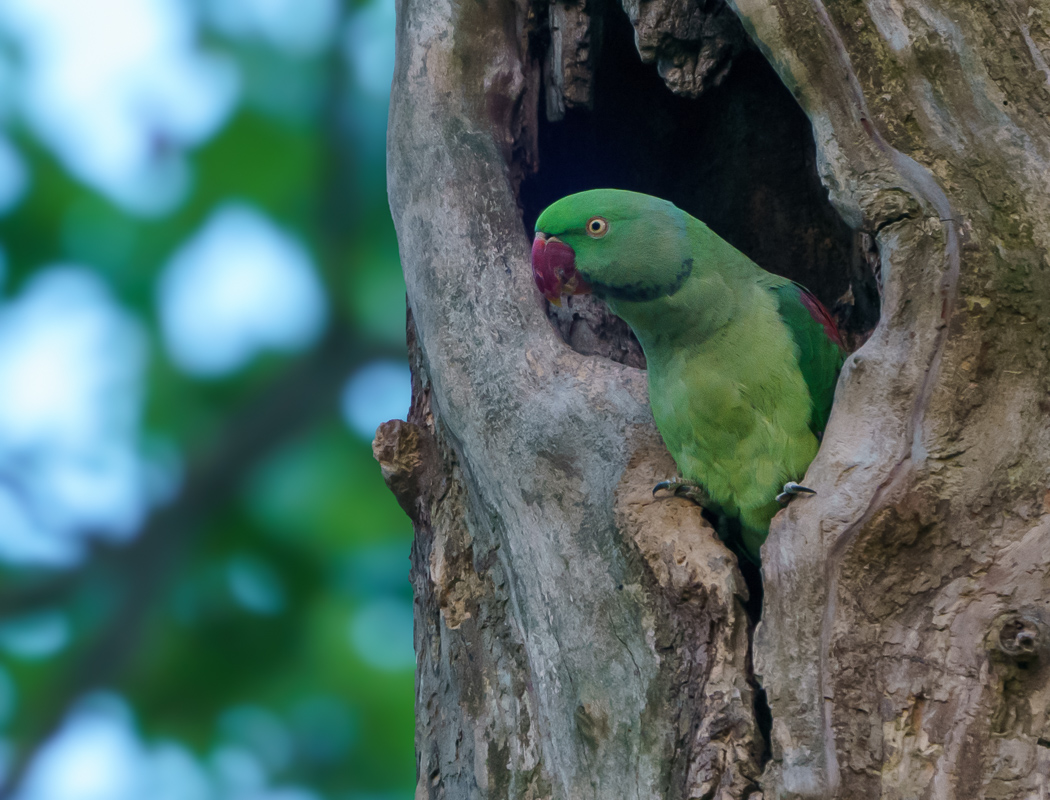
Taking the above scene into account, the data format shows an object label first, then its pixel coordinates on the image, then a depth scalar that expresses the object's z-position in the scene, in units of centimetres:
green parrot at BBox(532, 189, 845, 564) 812
